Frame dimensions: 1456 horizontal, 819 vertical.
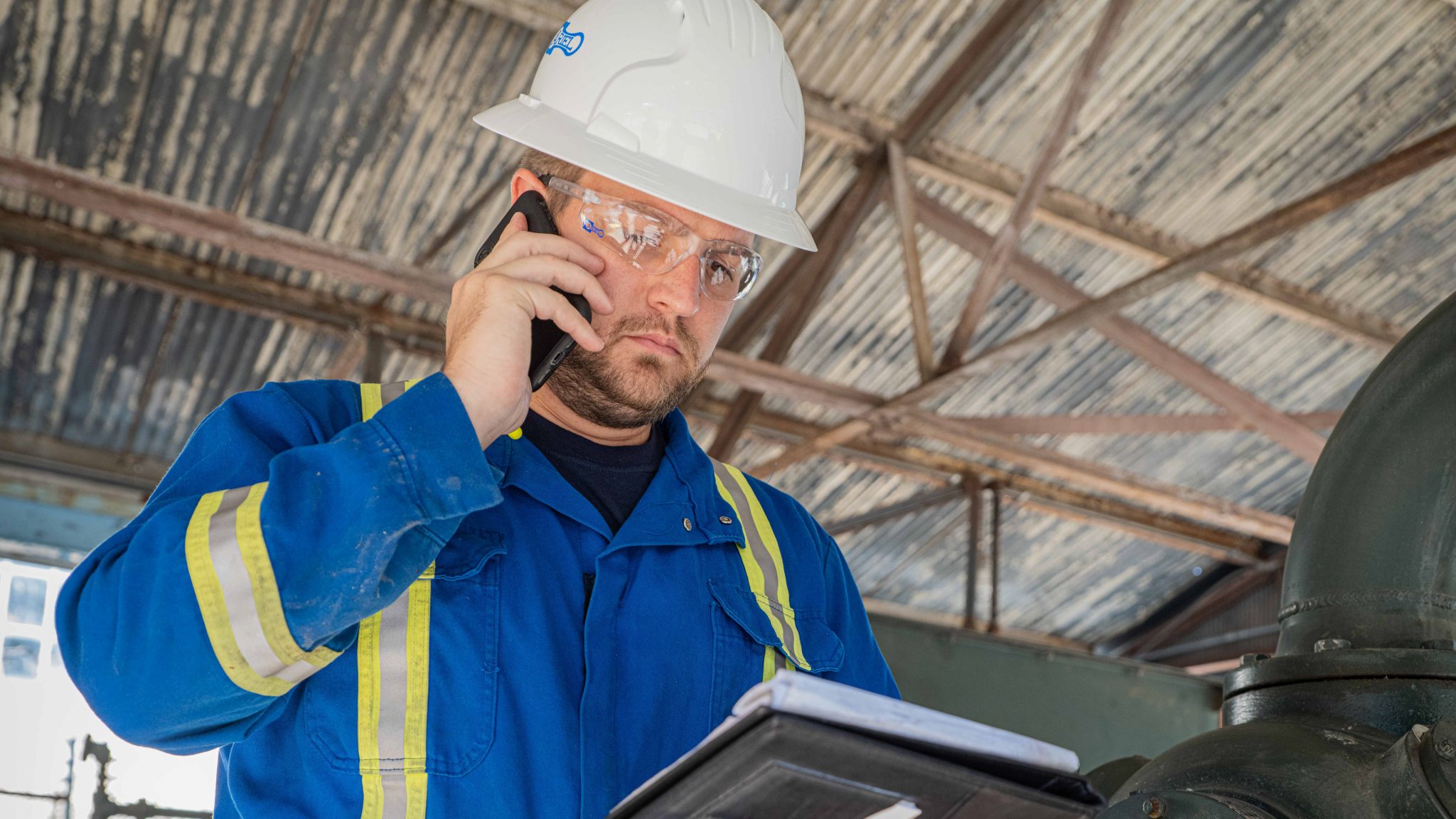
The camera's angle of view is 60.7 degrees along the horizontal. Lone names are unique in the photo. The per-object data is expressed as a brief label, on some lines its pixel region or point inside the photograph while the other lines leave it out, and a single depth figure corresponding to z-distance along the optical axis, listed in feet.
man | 4.33
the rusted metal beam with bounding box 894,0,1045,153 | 21.01
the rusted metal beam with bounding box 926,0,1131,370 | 18.72
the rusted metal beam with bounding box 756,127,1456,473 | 18.22
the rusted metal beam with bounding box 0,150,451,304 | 17.61
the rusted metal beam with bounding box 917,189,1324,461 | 23.31
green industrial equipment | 7.09
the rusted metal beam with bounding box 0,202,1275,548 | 22.04
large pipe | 7.50
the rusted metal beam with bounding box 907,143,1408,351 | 23.75
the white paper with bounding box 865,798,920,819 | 4.07
